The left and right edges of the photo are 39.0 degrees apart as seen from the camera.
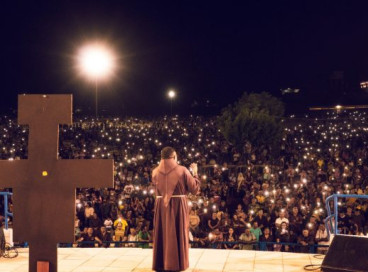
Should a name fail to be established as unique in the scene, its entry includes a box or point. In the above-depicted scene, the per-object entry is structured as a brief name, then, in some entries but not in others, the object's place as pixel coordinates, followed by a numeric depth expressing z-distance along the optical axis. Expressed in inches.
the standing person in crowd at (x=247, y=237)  415.3
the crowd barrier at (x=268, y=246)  400.9
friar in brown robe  233.3
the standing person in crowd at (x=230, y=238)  415.6
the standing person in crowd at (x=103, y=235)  437.1
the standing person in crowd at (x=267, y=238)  414.6
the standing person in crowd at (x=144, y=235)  431.5
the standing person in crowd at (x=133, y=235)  436.1
